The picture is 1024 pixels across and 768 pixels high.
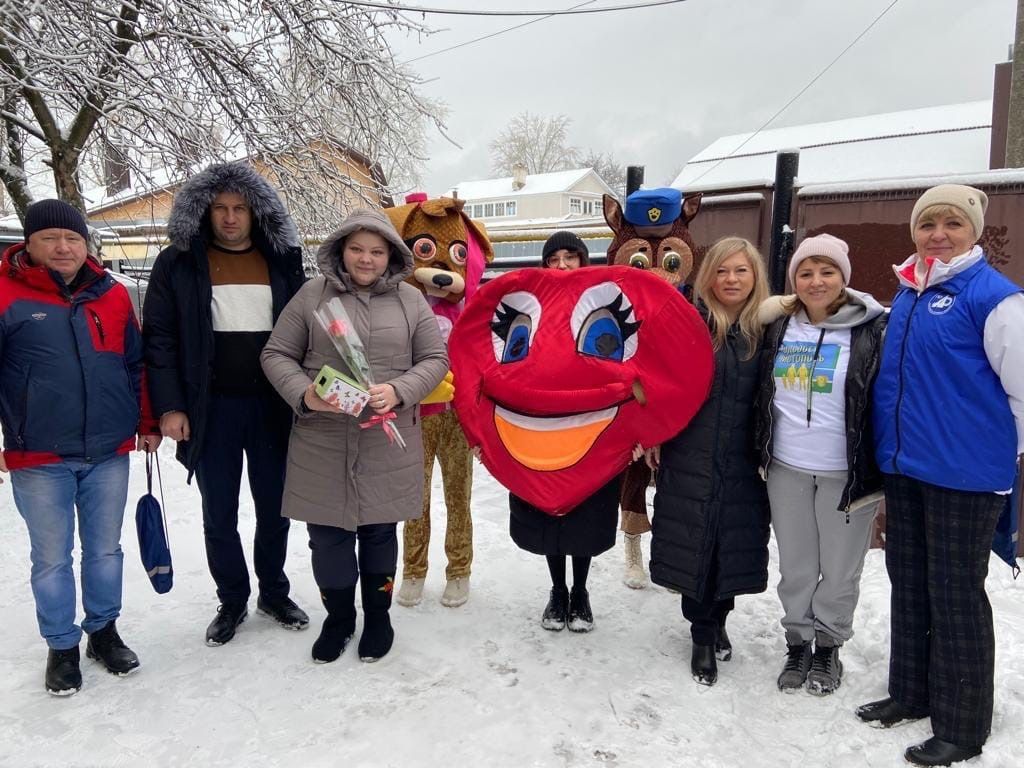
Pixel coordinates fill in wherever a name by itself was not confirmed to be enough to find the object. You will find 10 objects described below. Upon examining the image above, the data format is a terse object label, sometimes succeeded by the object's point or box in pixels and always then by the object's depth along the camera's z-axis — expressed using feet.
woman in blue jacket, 7.34
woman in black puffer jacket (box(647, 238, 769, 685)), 9.23
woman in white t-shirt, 8.43
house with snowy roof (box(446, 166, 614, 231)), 123.24
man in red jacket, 8.61
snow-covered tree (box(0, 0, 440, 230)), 14.40
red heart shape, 9.38
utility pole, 20.56
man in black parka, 9.49
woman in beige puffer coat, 9.27
